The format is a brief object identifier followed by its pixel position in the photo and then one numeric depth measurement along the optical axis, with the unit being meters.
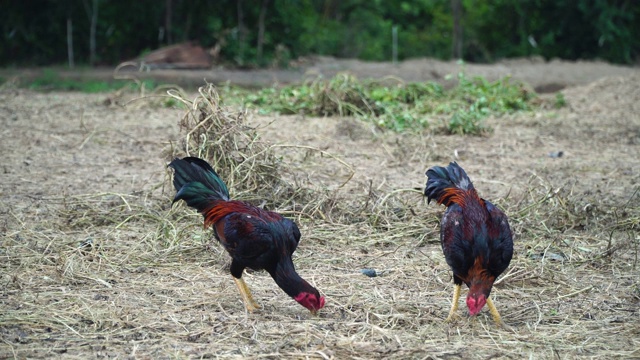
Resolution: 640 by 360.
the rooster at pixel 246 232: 9.71
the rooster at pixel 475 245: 9.31
